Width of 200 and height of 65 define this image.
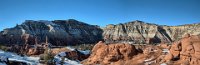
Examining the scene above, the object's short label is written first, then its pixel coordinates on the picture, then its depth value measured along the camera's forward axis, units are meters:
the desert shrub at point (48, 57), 27.66
